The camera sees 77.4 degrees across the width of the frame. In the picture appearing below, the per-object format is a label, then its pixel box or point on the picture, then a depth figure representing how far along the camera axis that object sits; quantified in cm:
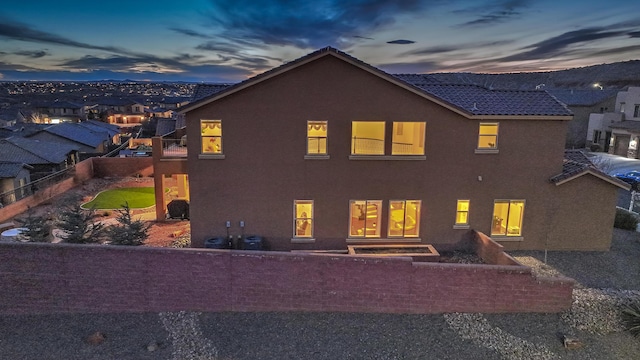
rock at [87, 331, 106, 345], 1241
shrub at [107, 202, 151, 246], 1619
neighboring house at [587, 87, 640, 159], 4641
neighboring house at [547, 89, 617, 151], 5491
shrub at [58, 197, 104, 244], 1566
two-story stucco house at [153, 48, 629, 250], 1766
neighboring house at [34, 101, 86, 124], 9212
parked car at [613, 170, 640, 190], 3364
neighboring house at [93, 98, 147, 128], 9544
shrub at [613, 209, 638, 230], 2291
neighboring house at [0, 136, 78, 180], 3403
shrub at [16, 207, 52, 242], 1535
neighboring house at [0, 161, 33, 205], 2784
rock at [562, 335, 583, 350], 1246
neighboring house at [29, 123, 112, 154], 4544
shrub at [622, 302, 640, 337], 1309
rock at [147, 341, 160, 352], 1215
